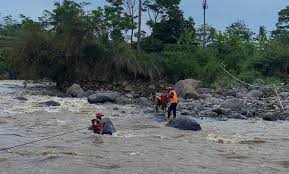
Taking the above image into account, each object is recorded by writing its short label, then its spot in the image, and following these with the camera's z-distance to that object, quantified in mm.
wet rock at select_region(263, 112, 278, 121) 20598
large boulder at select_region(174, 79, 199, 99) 27750
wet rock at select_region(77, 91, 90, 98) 28567
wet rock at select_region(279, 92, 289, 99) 27009
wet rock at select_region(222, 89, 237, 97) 28628
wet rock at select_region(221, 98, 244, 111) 22700
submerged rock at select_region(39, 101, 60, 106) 23797
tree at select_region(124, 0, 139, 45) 42938
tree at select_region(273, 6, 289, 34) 55147
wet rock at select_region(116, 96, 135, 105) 25747
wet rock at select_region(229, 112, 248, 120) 20995
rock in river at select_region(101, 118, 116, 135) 15828
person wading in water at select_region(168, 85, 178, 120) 18766
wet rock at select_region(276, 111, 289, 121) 20991
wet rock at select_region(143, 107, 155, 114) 21922
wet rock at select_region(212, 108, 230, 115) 21781
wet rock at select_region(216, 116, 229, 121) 20523
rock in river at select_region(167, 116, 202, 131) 17328
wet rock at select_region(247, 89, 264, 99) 27214
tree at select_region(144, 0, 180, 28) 47794
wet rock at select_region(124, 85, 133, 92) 31703
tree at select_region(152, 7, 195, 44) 44625
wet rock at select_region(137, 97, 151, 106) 25116
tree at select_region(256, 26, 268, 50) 41703
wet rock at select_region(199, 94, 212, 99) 27422
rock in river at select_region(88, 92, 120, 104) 25578
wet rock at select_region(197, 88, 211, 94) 29645
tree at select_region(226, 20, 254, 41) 48906
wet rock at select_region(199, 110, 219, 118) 21322
